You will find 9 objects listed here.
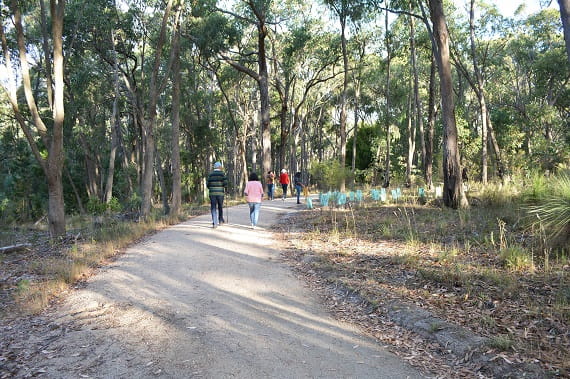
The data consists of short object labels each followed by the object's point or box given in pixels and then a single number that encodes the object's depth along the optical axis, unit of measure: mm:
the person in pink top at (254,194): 12180
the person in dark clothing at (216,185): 12016
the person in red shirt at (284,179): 22047
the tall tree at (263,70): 23125
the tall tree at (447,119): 12578
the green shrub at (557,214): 6555
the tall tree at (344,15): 19406
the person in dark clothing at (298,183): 20141
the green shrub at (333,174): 19250
